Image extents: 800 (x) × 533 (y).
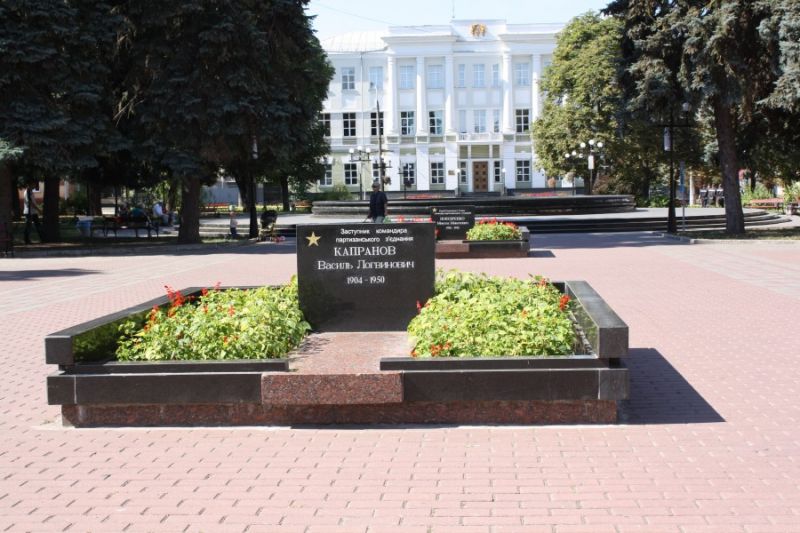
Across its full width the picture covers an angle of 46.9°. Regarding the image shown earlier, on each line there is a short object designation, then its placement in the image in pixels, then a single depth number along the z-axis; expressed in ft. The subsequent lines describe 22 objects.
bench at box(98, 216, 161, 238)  121.60
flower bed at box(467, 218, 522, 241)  77.00
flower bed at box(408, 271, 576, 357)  22.09
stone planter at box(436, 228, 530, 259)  75.61
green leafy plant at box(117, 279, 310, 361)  22.53
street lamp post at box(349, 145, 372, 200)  257.55
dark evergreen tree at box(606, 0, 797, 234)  89.35
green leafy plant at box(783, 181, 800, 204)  163.40
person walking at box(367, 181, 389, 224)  81.71
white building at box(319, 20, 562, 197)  279.49
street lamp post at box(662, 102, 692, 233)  97.35
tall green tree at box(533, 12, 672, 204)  191.62
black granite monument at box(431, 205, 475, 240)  80.94
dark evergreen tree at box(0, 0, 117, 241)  88.38
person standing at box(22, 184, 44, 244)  106.01
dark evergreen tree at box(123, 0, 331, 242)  93.20
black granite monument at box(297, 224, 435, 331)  27.40
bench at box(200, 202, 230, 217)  196.27
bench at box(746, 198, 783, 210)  164.04
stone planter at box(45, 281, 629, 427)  20.98
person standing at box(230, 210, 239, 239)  116.26
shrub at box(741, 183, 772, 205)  183.72
